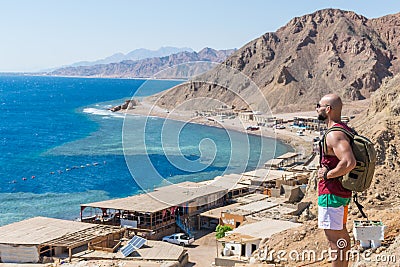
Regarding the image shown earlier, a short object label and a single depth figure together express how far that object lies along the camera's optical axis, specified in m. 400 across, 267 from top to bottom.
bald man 4.78
